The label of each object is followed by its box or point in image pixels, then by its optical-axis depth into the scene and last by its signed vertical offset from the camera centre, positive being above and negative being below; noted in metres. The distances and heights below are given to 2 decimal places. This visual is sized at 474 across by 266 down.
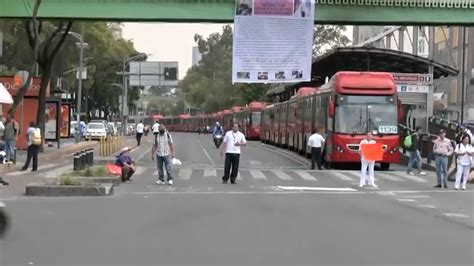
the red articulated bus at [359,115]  28.86 +0.09
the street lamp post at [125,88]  74.93 +2.21
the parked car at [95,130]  59.25 -1.71
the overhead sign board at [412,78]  39.75 +2.14
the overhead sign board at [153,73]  70.56 +3.56
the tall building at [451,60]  70.47 +5.88
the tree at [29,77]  26.76 +1.16
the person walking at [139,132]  51.03 -1.48
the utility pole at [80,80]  48.71 +1.90
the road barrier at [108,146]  37.51 -1.95
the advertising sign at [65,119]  49.19 -0.75
